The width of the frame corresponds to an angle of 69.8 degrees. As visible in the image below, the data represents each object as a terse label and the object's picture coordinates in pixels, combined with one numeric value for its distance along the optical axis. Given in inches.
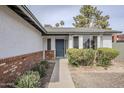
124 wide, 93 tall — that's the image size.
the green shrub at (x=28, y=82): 117.4
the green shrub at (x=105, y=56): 254.7
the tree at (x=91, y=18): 660.1
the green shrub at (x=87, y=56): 247.9
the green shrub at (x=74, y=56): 246.5
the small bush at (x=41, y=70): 180.8
